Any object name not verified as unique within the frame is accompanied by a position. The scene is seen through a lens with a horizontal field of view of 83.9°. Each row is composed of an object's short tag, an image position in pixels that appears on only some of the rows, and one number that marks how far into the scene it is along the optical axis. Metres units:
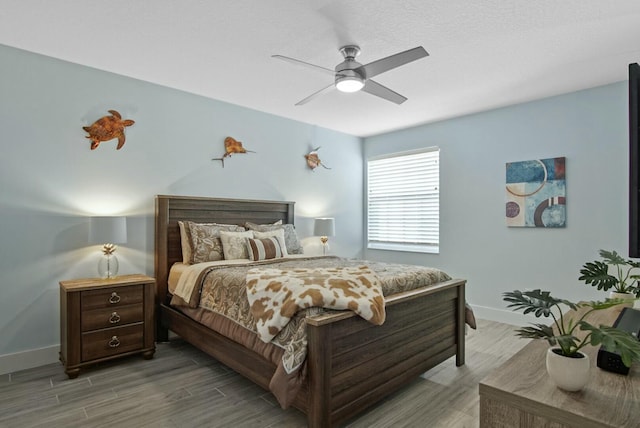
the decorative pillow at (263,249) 3.49
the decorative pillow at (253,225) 3.99
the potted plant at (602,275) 1.58
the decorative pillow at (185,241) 3.46
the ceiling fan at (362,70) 2.28
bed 1.96
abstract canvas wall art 3.80
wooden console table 0.96
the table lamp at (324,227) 4.76
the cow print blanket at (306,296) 2.07
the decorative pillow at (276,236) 3.78
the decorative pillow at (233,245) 3.49
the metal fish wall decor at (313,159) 5.01
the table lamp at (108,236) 2.97
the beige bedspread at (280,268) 1.98
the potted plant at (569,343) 0.91
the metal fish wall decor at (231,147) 4.14
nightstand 2.73
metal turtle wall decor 3.24
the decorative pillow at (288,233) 4.02
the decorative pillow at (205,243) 3.41
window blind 4.95
